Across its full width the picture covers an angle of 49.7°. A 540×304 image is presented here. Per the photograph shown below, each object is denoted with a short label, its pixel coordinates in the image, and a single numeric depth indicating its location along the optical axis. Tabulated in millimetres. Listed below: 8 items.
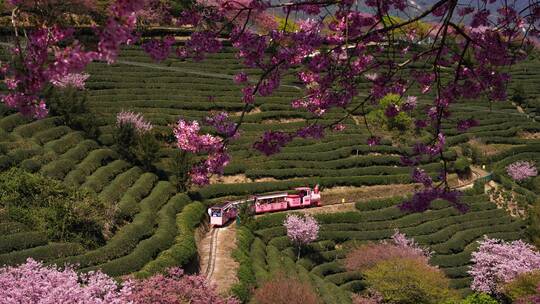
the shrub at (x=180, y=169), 30875
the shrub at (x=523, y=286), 26005
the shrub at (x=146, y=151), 31231
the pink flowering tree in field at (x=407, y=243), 30631
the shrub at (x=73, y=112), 32781
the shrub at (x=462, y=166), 43906
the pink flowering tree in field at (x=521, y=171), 45250
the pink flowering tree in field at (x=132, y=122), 32219
